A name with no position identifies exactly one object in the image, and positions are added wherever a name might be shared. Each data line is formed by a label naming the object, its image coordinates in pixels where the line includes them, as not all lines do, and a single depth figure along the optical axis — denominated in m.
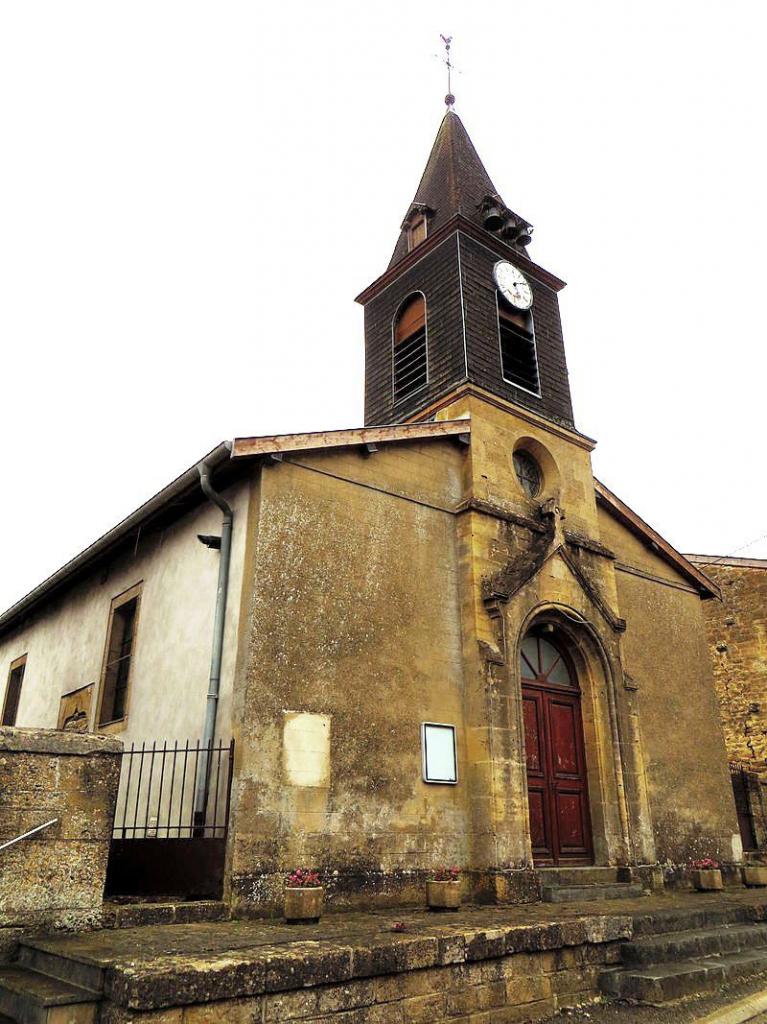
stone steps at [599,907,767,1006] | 6.07
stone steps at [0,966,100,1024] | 4.40
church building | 8.39
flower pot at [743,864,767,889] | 11.83
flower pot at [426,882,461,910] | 7.91
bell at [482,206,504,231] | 14.30
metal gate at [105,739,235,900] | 7.58
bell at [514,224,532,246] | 14.85
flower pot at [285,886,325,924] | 6.84
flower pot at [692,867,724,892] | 10.66
